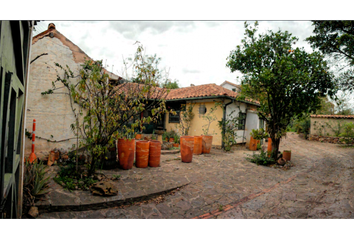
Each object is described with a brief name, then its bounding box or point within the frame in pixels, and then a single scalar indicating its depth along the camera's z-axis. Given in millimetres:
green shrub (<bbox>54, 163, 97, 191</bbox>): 3989
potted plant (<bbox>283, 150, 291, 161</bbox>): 8617
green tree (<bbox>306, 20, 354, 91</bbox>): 8320
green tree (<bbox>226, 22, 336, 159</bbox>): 6992
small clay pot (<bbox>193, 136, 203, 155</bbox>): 9055
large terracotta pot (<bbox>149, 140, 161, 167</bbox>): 6100
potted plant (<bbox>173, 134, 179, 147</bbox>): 11196
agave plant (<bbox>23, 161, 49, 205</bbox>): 3268
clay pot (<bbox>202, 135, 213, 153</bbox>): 9352
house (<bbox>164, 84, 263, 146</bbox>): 11034
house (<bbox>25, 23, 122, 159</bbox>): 5336
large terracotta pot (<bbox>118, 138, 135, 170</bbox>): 5570
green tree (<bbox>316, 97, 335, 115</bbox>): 28755
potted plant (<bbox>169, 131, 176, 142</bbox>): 11916
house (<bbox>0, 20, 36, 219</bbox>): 1559
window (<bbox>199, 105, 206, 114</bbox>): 11745
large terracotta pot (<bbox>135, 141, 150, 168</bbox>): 5910
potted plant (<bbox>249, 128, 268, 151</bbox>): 8041
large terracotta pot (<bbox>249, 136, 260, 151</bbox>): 11823
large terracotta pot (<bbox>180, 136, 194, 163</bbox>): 7301
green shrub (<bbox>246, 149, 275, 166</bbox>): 7763
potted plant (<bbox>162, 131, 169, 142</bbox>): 12156
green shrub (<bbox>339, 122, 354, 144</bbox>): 14844
